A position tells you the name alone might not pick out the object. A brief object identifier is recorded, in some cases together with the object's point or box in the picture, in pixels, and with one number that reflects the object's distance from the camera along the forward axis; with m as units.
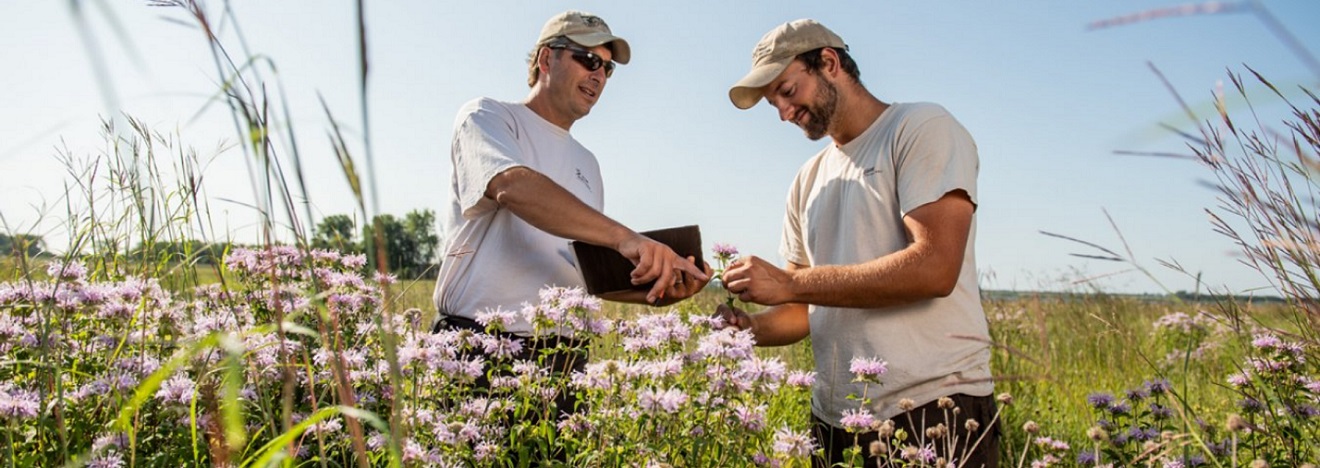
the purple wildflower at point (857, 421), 2.30
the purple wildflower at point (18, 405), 1.74
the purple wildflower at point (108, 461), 1.85
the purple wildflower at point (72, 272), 2.39
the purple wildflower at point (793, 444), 2.10
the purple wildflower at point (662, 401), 1.95
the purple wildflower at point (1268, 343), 2.78
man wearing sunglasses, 2.78
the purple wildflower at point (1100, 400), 3.21
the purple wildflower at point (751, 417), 2.09
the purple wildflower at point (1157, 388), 2.95
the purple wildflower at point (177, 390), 1.92
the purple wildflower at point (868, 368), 2.45
